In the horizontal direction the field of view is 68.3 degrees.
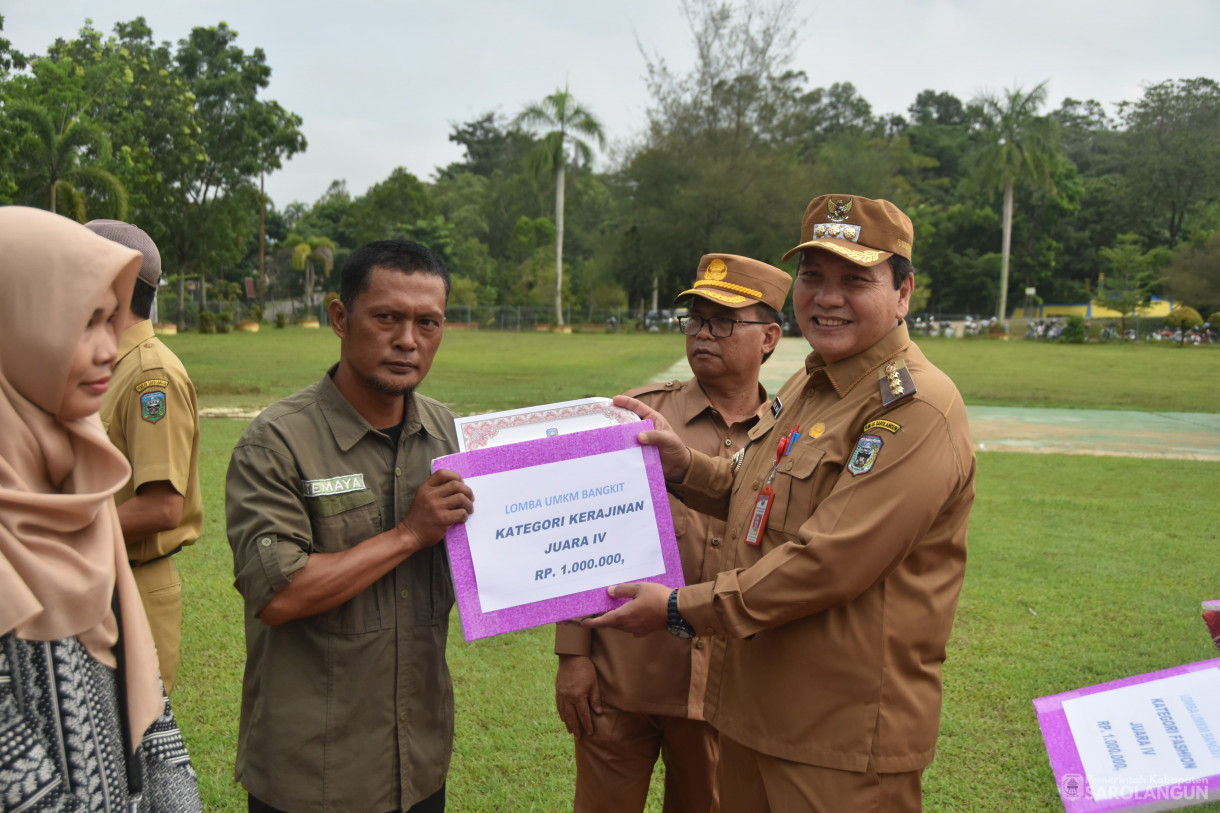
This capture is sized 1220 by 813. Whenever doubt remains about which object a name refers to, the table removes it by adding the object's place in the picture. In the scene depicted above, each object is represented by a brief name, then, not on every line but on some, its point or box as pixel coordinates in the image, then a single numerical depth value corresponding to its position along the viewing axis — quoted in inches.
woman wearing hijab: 57.1
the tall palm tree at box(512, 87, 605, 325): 1990.7
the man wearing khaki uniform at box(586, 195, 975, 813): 81.8
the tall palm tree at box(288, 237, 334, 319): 1899.6
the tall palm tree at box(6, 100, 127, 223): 971.9
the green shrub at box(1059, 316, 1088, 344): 1713.8
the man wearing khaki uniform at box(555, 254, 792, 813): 110.5
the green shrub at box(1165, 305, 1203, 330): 1815.9
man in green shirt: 84.0
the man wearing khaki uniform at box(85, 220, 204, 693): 108.0
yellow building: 2402.8
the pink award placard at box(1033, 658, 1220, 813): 82.7
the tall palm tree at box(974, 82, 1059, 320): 2126.0
